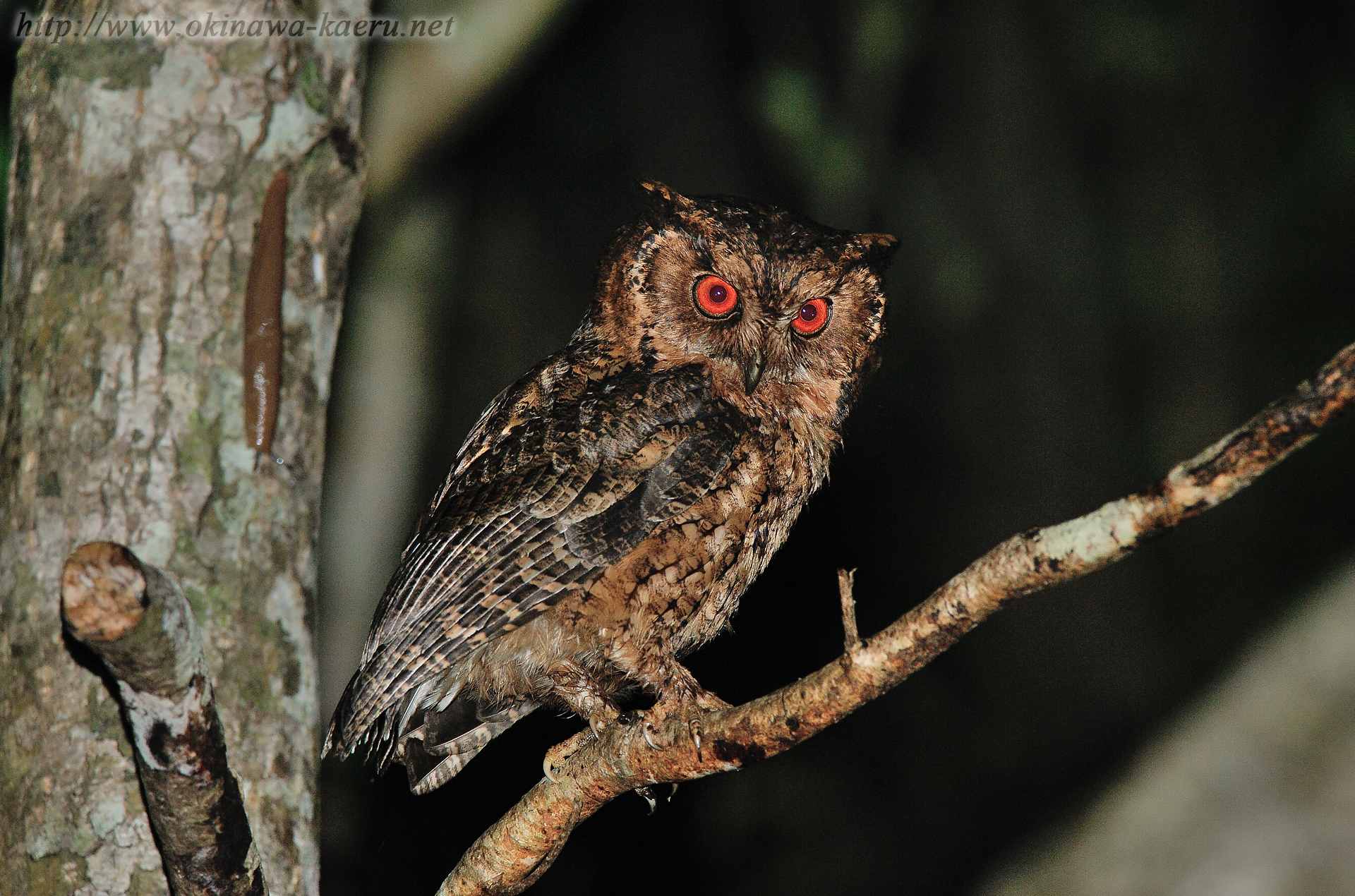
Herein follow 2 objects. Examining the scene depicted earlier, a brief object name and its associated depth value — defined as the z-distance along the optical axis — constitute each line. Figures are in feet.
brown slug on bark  19.82
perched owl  19.80
